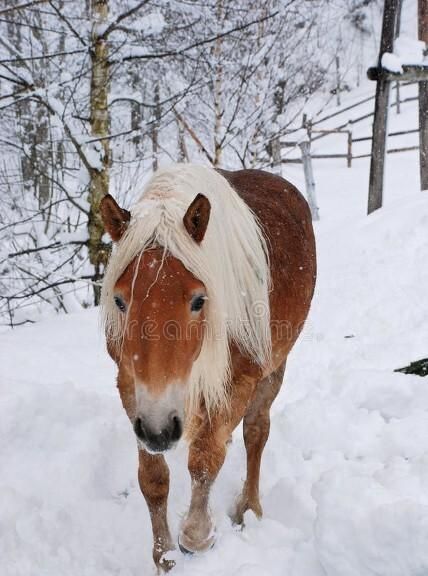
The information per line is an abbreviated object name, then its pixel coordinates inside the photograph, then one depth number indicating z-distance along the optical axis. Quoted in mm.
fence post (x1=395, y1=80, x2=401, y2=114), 23984
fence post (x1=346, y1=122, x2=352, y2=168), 19331
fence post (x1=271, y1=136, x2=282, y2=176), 11992
